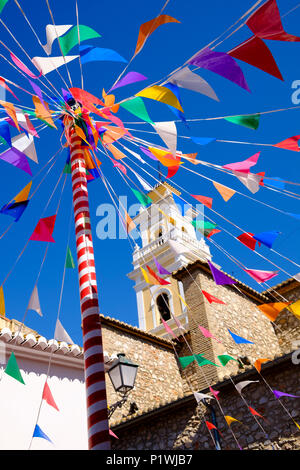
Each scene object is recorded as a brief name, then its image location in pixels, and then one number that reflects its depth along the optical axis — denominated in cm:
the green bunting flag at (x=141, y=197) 553
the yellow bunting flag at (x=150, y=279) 543
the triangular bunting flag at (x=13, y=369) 434
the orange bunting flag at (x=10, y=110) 423
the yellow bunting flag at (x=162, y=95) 386
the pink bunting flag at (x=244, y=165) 457
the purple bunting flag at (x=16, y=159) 486
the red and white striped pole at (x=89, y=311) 353
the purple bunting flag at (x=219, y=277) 487
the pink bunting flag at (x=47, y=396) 451
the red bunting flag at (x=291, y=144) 425
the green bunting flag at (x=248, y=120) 416
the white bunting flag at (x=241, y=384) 580
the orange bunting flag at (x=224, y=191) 475
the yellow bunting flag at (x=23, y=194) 526
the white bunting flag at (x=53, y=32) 428
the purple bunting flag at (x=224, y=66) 342
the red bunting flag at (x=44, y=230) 493
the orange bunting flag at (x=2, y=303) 486
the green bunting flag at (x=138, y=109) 415
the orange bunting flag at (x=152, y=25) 364
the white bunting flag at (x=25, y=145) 473
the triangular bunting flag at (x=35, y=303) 500
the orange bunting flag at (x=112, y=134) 508
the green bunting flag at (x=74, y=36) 421
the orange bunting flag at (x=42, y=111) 436
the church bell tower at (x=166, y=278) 2062
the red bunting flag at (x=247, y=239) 481
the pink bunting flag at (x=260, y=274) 477
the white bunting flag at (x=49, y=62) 433
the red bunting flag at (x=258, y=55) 319
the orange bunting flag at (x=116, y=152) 535
